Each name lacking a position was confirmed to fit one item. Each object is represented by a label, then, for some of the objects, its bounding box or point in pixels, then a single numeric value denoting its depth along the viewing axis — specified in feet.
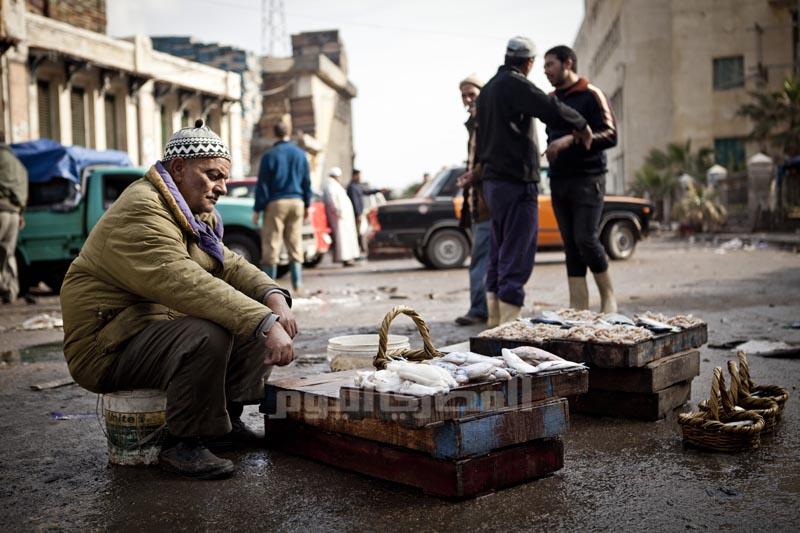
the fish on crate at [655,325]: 13.88
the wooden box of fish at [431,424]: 9.68
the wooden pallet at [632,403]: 13.35
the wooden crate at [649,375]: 13.15
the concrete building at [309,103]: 114.52
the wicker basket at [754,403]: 12.19
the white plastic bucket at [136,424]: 11.55
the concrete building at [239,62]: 109.40
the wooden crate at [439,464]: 9.77
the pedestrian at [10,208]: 35.88
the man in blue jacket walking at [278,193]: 34.14
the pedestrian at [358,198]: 65.05
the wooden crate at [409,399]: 9.57
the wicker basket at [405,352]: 11.50
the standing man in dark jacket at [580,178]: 21.12
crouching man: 10.87
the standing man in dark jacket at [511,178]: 21.39
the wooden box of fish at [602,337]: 13.12
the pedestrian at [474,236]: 25.50
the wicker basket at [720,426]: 11.39
